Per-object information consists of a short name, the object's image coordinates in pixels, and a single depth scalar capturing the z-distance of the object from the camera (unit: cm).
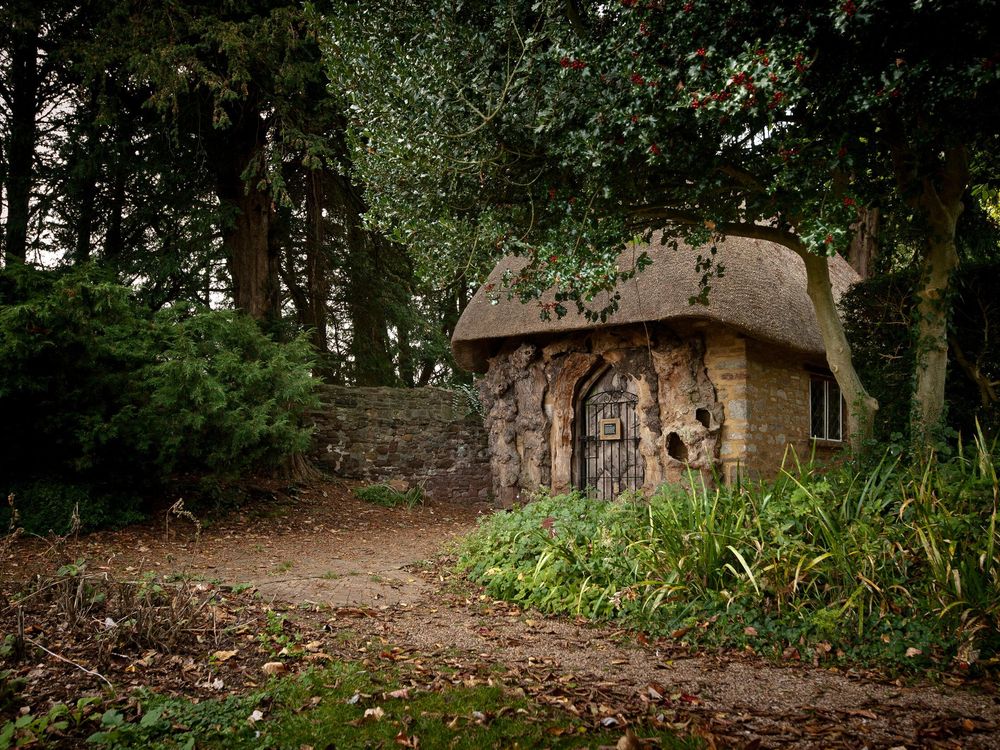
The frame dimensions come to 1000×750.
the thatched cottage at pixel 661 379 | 920
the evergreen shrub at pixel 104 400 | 696
